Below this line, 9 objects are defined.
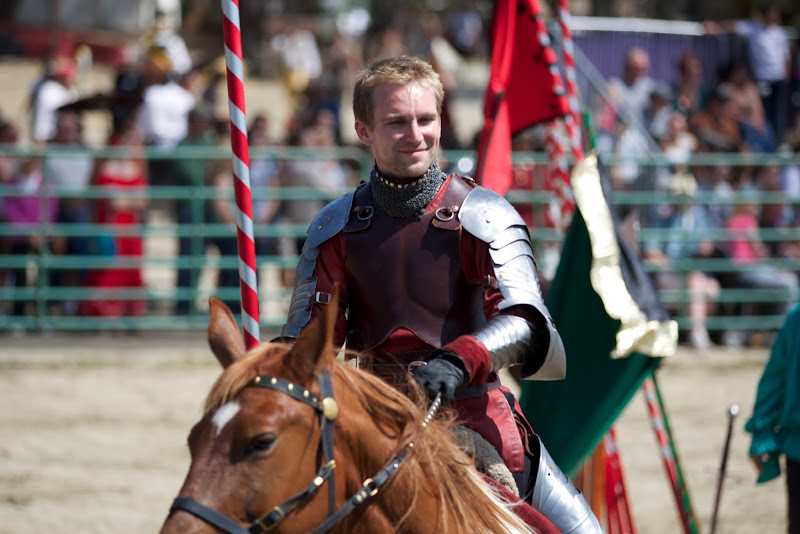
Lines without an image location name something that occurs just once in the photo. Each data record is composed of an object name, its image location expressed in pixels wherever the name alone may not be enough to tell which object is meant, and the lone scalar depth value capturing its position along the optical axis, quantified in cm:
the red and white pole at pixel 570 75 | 1059
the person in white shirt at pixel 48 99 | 2367
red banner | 1064
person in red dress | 1970
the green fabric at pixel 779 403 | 813
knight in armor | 558
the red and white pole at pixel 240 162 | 637
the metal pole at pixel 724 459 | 911
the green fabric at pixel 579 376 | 912
